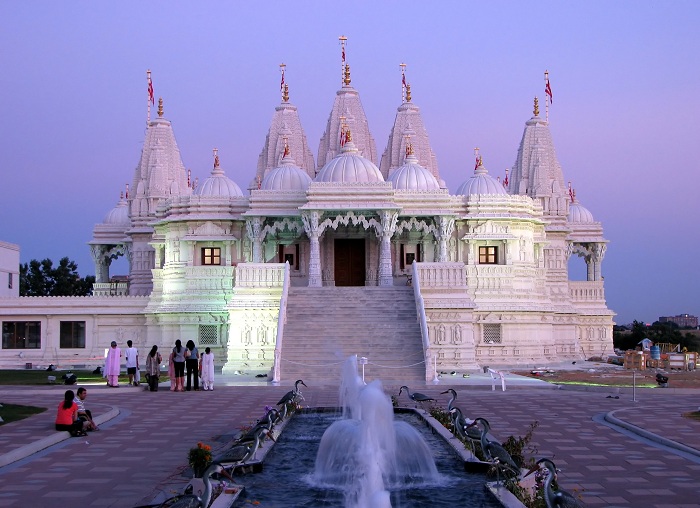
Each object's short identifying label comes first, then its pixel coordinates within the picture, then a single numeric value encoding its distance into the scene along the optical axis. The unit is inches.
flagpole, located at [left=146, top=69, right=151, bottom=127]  2174.0
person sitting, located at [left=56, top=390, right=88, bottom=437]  660.7
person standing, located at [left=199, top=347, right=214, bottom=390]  1090.7
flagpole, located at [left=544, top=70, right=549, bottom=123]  2070.4
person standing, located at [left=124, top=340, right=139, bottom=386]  1136.2
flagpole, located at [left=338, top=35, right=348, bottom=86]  1990.2
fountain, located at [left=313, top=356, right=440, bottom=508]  481.1
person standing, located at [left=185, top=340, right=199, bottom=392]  1099.3
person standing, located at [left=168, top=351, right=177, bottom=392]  1088.0
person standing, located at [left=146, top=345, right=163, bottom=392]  1074.7
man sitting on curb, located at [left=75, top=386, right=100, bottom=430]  681.0
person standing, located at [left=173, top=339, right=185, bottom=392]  1072.8
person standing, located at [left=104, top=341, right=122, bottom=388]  1098.1
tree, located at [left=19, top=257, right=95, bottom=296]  2974.9
